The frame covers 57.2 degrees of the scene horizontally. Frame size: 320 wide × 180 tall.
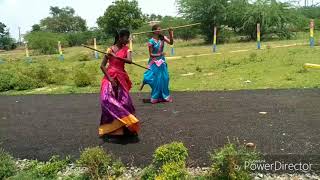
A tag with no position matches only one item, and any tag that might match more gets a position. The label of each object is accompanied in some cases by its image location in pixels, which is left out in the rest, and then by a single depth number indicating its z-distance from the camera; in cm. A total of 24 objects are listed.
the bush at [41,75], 1079
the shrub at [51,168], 380
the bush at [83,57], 1822
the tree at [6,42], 4409
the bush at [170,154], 343
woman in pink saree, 454
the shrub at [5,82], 1036
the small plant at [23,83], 1025
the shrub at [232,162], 311
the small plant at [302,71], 890
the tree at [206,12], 2508
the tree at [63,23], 5319
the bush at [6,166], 378
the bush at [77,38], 3852
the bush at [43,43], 2574
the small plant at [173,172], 320
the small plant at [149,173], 344
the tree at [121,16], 3261
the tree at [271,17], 2275
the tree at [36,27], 5153
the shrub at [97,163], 351
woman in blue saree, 668
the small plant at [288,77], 821
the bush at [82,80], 969
